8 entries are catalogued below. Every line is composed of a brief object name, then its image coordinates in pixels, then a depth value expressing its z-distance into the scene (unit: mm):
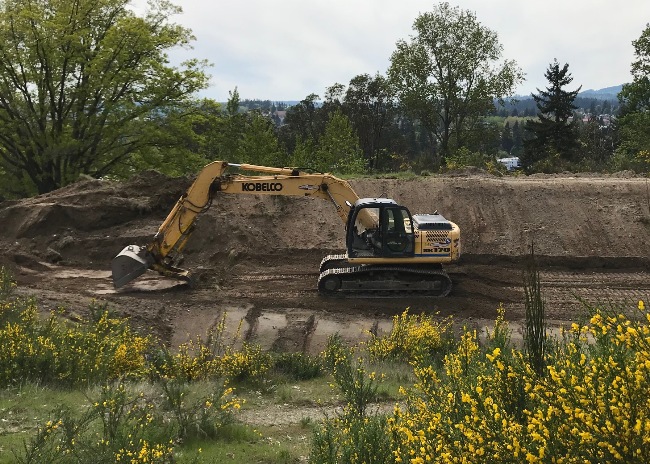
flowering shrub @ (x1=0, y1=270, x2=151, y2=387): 8412
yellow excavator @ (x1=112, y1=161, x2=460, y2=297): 14211
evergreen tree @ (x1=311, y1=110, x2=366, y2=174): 28123
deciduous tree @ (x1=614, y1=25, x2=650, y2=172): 31328
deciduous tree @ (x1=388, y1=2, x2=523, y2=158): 36406
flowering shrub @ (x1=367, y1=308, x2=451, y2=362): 10805
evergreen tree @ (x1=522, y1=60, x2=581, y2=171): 43719
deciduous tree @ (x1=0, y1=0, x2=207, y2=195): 24438
